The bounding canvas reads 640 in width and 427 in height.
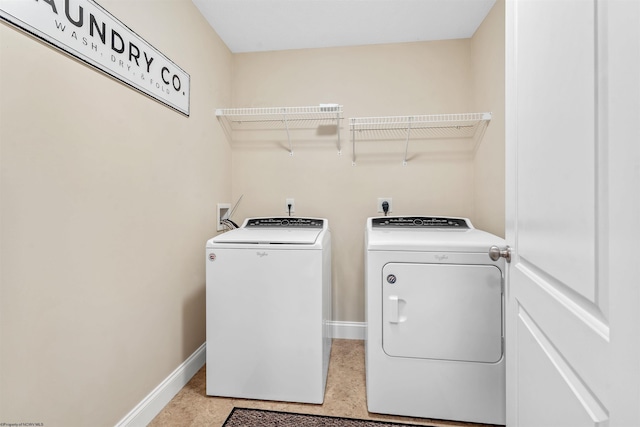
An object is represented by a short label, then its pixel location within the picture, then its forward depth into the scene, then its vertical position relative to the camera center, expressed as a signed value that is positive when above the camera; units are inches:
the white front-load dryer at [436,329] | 57.5 -23.1
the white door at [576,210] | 17.6 +0.2
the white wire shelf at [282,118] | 92.7 +30.7
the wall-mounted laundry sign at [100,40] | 37.8 +26.9
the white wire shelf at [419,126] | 88.6 +26.7
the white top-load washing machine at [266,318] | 63.2 -22.8
